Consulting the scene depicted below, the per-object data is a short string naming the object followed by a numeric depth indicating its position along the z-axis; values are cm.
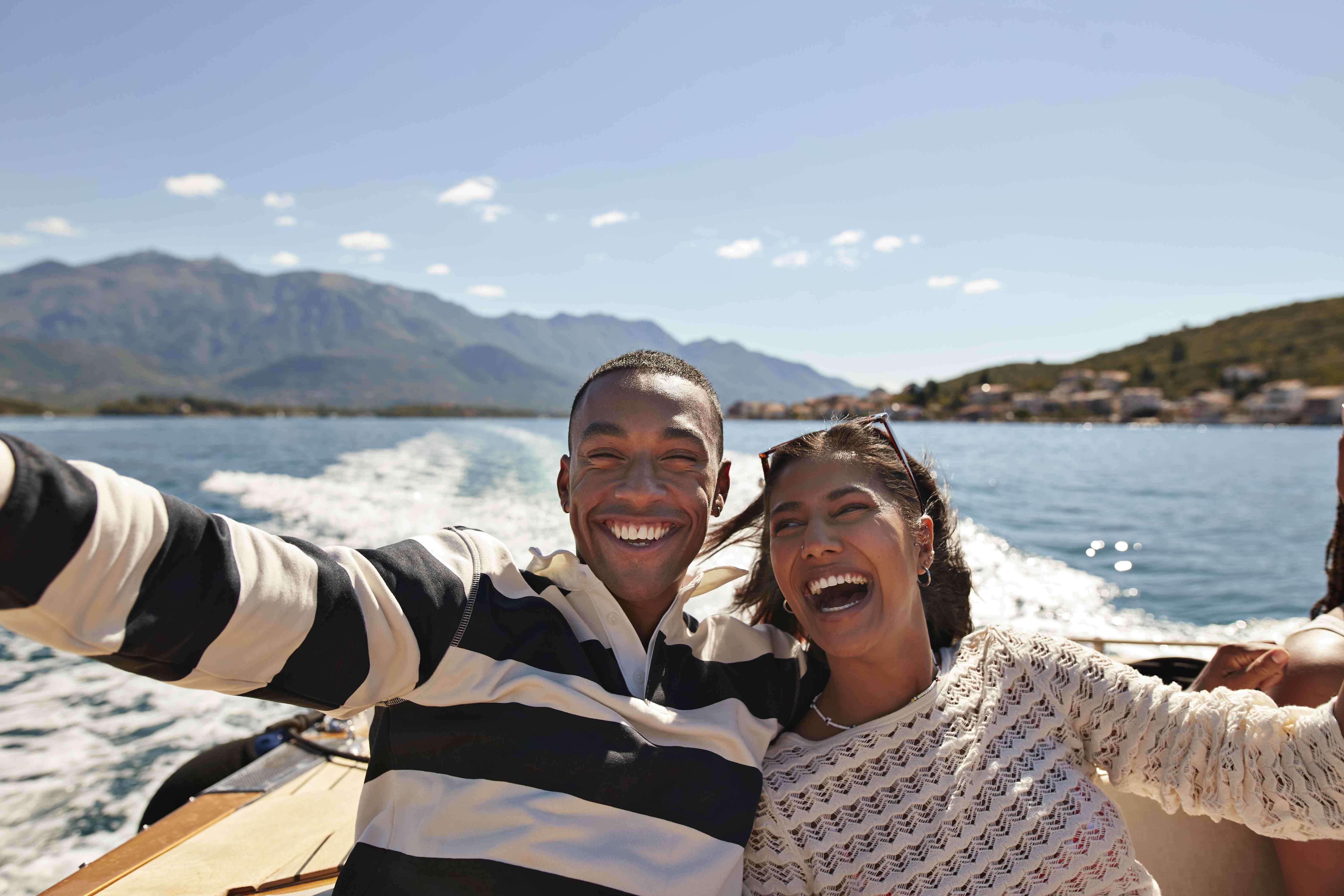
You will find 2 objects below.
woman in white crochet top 79
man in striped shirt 57
